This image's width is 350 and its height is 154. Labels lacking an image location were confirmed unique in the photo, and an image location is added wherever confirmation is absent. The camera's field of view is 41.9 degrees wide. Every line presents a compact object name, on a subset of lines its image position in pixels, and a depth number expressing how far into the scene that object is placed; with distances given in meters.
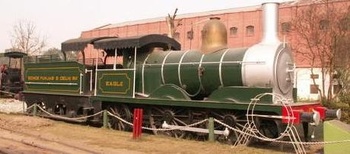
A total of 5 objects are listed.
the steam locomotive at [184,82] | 11.27
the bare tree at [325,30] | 28.48
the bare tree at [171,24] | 33.31
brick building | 41.94
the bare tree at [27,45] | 53.51
